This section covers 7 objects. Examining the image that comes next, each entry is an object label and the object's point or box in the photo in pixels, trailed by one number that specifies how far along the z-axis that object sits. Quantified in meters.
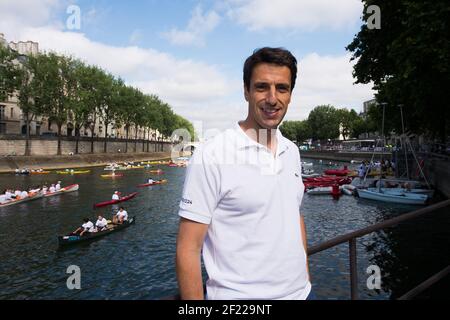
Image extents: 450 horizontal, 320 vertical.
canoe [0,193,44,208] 34.55
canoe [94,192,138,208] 34.16
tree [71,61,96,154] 80.88
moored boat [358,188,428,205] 33.81
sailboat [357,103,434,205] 34.06
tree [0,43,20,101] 68.25
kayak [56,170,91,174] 65.96
